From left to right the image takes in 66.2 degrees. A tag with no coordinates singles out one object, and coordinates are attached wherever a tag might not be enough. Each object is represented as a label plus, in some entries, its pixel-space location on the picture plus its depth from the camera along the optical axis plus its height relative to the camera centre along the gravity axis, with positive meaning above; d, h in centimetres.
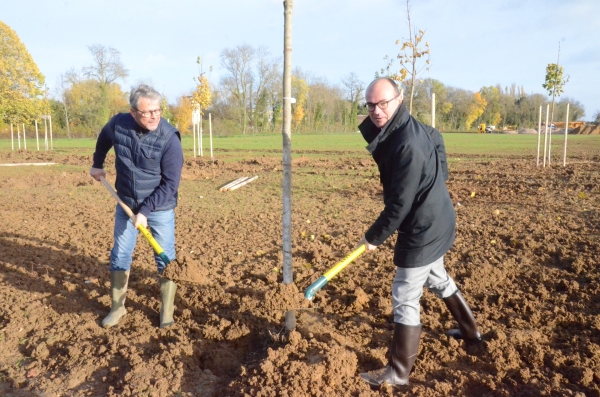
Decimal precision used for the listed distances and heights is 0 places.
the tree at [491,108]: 8381 +525
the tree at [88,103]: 5652 +413
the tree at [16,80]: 2336 +287
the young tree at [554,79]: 1951 +253
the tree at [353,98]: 7119 +592
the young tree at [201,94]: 1923 +174
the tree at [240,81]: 6184 +735
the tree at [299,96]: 6494 +560
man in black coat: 284 -46
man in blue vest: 375 -37
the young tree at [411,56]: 924 +169
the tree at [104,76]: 5600 +736
